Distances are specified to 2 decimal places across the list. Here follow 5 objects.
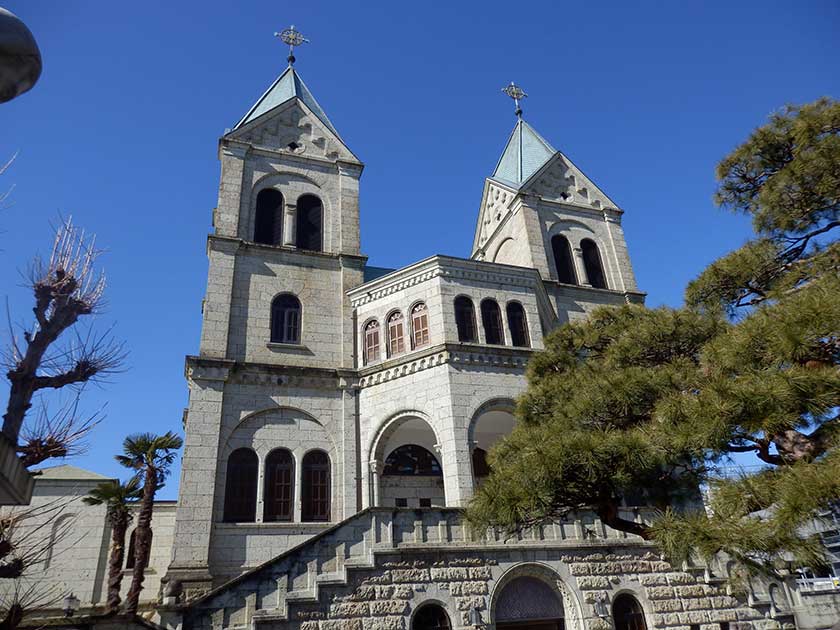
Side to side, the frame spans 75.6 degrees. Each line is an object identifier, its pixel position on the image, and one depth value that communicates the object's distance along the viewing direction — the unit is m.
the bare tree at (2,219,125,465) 5.35
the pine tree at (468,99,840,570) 7.30
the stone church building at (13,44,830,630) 12.38
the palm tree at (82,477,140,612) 16.59
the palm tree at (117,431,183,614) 15.85
